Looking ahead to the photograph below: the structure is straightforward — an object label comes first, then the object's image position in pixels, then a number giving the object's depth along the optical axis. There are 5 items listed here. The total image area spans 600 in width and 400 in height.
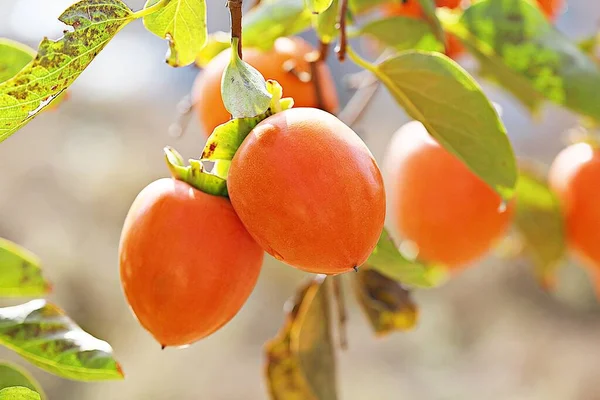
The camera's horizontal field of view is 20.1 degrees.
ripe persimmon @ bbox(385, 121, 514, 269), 0.82
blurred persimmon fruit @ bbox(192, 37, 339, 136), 0.78
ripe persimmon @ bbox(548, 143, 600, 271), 0.88
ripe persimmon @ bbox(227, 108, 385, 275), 0.62
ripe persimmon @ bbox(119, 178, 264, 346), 0.65
